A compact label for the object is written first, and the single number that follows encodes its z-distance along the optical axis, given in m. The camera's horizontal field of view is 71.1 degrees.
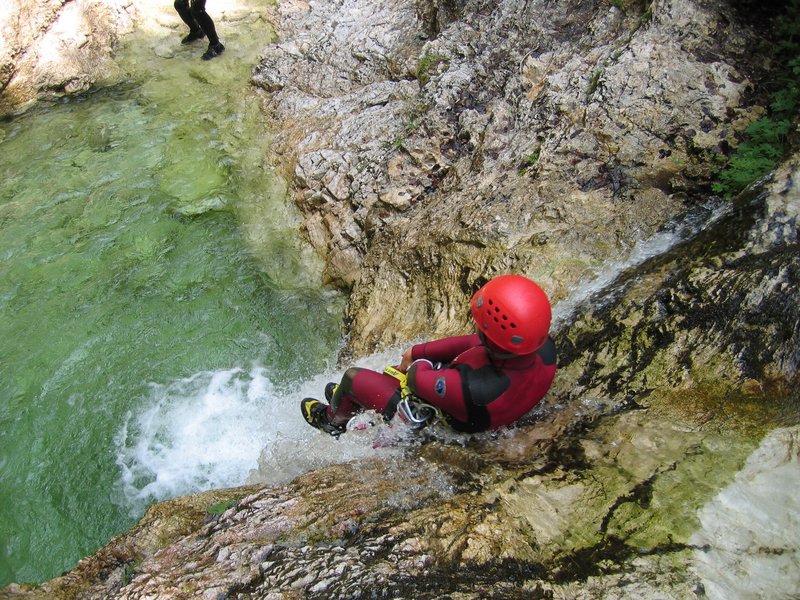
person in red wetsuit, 2.68
